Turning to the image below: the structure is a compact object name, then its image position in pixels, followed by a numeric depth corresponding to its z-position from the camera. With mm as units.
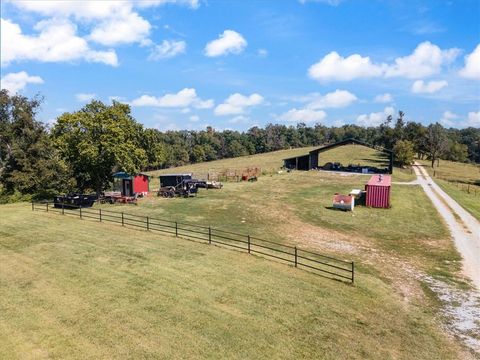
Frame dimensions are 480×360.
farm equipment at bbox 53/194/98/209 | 37406
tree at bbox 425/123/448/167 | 102062
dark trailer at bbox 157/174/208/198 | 45403
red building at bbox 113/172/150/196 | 44500
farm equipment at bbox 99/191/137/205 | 40688
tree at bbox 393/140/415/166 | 90350
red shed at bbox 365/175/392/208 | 39781
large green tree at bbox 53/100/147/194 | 39719
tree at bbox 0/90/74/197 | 44688
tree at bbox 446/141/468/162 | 124688
